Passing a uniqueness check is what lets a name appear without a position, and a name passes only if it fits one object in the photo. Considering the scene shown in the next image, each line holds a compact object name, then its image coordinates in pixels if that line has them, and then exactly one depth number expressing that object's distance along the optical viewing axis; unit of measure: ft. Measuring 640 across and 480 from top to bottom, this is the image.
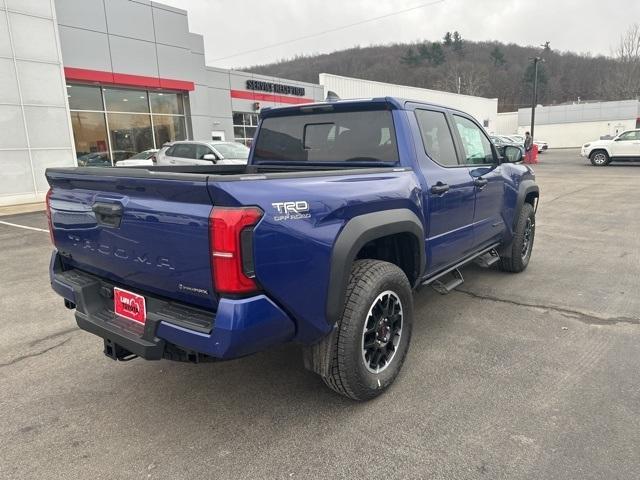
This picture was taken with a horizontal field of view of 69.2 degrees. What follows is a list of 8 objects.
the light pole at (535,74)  107.45
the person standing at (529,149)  87.00
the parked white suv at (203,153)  44.11
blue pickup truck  7.09
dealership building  45.65
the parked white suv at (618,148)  71.72
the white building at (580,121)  181.06
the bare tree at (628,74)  198.29
